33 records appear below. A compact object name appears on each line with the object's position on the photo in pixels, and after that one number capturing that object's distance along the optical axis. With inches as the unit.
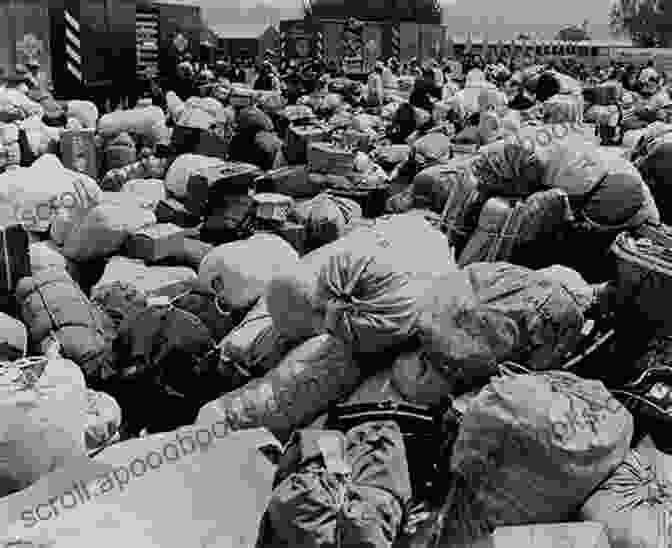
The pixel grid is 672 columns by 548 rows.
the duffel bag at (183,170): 185.6
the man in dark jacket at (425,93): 331.9
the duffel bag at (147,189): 190.2
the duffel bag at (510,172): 124.0
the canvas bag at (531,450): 75.0
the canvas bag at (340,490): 72.7
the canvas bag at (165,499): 80.3
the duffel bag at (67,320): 115.6
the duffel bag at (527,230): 113.3
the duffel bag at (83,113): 280.7
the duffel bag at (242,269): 128.1
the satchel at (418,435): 88.1
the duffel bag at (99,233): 154.6
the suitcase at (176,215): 169.0
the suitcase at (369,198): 179.5
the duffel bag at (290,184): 187.6
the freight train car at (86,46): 361.1
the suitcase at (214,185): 165.9
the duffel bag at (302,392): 97.7
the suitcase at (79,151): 225.3
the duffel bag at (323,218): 156.6
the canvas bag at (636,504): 72.6
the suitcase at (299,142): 207.3
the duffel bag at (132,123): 247.1
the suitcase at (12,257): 127.7
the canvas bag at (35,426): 86.4
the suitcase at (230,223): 159.9
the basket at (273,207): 159.8
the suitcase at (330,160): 191.2
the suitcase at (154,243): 152.2
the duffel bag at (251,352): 109.6
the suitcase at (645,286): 94.9
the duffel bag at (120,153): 235.3
